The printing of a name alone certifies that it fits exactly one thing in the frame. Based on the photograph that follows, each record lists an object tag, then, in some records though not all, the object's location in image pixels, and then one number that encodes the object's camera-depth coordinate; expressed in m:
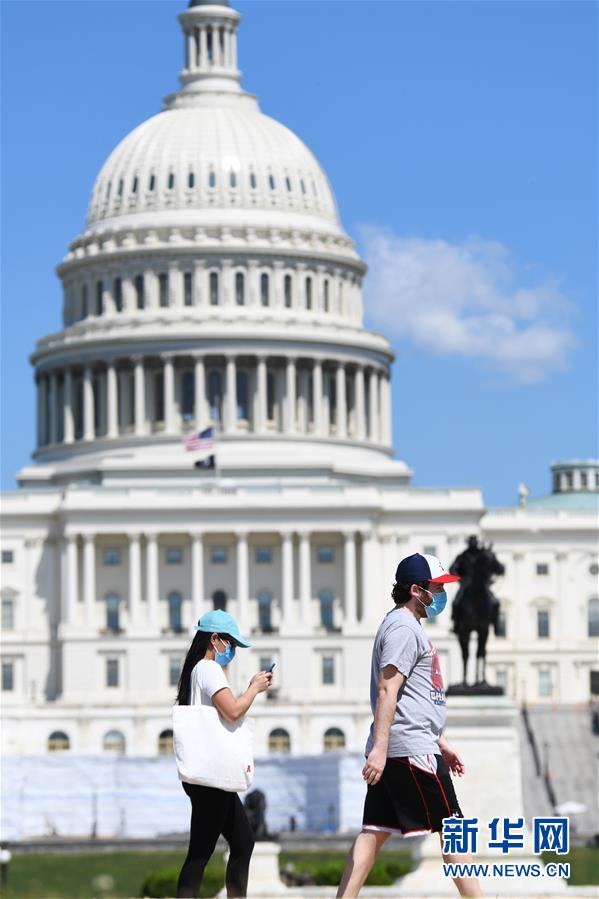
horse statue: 61.22
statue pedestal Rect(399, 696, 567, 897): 55.25
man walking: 25.05
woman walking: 25.95
